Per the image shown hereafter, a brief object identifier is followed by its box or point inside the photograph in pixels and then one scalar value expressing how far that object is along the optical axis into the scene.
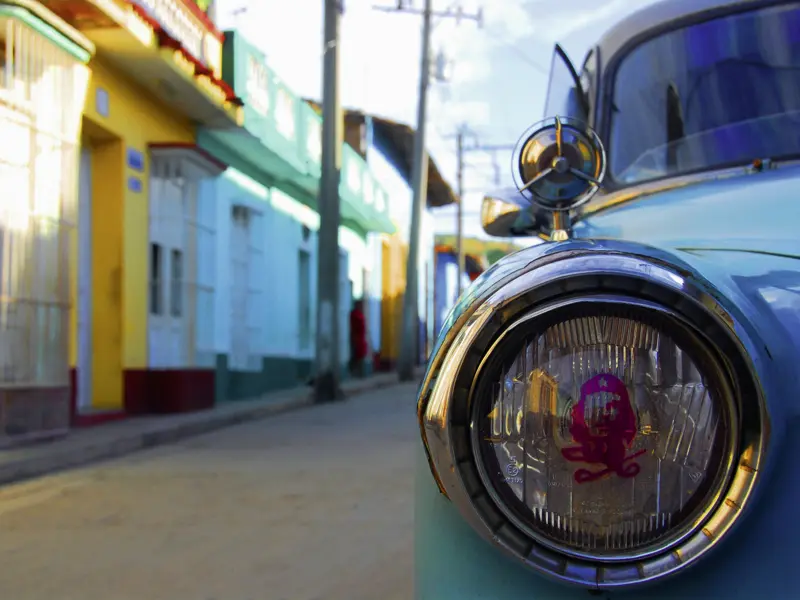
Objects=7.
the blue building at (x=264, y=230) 12.31
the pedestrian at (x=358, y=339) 20.61
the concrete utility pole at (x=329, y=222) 12.67
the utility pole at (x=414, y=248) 20.45
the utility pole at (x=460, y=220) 34.62
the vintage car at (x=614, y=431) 1.08
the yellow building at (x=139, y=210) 8.95
